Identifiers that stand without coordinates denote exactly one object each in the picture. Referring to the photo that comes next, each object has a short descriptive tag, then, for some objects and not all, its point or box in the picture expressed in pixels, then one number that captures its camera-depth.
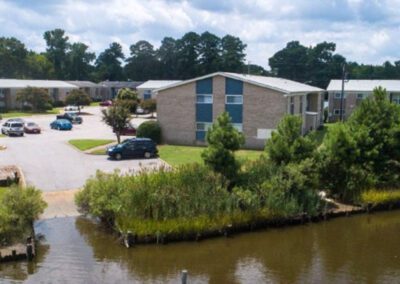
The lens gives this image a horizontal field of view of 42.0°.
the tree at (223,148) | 26.16
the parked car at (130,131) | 54.01
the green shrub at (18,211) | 20.77
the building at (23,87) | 83.25
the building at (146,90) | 90.62
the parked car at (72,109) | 82.38
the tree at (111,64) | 136.12
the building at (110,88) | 113.26
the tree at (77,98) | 84.19
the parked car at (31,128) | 55.94
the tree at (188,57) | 122.44
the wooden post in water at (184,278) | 14.45
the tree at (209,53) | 120.12
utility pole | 66.24
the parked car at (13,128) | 53.47
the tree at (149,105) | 72.19
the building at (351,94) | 68.75
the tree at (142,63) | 132.38
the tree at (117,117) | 44.41
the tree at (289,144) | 27.89
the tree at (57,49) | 132.75
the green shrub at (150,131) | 47.91
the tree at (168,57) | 127.38
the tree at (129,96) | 70.76
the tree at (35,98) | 79.29
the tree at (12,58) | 116.56
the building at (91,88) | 106.05
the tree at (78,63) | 132.25
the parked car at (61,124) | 60.09
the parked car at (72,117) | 67.38
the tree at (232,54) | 120.88
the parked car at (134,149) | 39.91
